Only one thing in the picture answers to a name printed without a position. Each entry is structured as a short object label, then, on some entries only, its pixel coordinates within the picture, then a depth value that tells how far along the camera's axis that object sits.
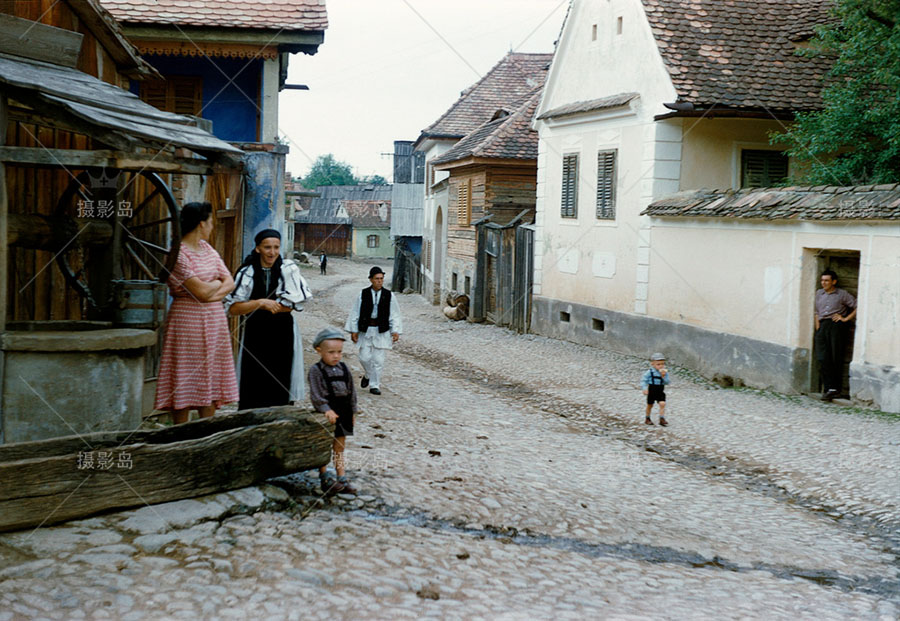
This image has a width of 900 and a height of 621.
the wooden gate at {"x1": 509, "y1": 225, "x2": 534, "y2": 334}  21.56
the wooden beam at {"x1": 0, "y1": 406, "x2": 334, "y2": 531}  4.80
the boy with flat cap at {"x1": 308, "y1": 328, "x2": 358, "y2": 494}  6.15
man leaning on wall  11.96
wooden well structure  5.71
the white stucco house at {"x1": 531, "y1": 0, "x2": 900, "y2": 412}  11.95
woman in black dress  7.16
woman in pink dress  6.59
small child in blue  10.66
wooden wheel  6.75
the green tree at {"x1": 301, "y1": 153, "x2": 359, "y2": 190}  97.19
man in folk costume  11.57
